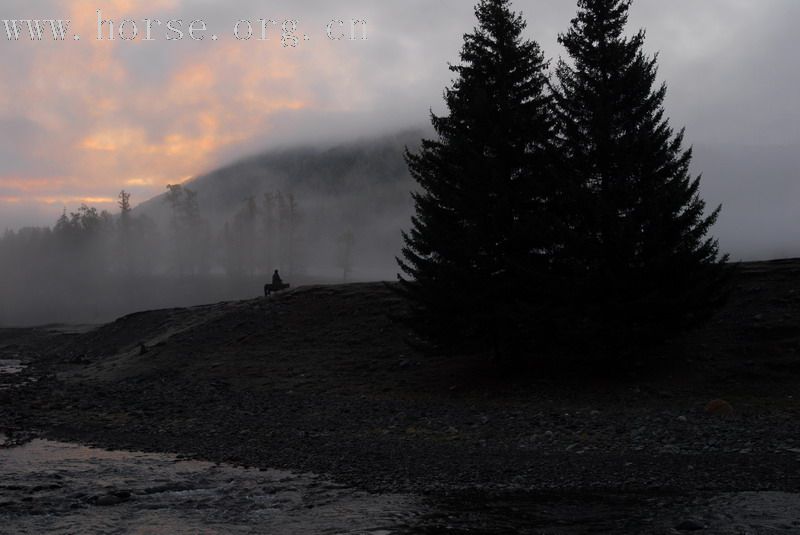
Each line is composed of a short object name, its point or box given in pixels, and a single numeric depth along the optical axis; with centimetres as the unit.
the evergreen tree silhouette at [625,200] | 2150
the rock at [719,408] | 1849
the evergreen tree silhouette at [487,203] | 2281
